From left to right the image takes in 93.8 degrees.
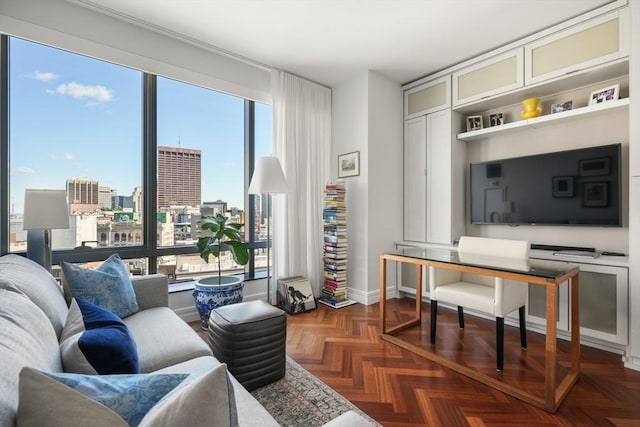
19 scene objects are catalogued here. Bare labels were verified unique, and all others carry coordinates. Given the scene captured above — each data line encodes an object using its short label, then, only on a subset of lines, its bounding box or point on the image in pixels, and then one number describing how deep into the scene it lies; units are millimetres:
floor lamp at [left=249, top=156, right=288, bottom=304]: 2900
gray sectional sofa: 803
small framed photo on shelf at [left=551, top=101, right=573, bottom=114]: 2652
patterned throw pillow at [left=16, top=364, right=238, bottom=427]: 575
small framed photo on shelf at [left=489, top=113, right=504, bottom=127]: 3143
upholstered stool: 1748
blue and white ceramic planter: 2689
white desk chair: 1990
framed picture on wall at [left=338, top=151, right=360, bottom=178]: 3559
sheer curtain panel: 3434
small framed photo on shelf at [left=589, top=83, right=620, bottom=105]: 2361
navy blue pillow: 972
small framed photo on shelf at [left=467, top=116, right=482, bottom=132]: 3281
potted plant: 2697
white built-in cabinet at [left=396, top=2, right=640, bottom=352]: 2271
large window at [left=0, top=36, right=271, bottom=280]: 2328
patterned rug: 1586
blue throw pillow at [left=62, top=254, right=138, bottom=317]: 1723
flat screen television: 2422
